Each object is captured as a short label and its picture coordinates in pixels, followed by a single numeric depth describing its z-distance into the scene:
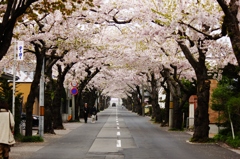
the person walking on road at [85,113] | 41.94
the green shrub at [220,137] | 20.17
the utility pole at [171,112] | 31.69
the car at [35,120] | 29.81
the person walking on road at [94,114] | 42.24
